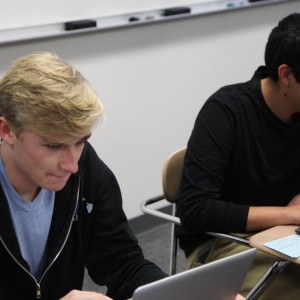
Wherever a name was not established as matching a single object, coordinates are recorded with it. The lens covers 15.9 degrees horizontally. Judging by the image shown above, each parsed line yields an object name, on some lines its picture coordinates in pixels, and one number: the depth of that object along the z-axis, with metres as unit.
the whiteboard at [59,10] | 3.27
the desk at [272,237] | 2.58
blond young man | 2.33
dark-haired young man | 2.82
